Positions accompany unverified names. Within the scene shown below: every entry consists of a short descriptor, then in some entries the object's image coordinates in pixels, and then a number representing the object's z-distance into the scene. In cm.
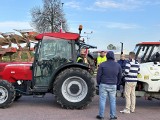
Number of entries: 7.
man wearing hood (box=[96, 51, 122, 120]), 465
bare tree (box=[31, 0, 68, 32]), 1978
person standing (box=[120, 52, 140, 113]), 520
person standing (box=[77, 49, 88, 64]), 582
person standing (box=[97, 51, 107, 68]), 774
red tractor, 550
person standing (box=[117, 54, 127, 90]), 674
